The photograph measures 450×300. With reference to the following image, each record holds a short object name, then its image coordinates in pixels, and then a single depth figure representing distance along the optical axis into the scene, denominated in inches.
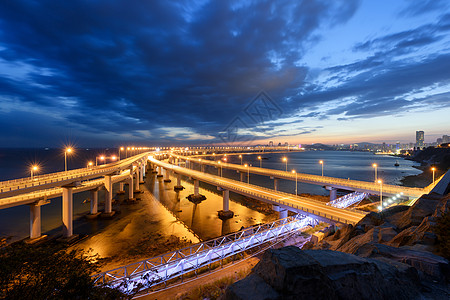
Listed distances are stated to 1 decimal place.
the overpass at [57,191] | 1125.3
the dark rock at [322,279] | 229.1
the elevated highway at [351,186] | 1513.4
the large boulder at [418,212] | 674.2
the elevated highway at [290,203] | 1048.8
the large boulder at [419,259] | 309.6
